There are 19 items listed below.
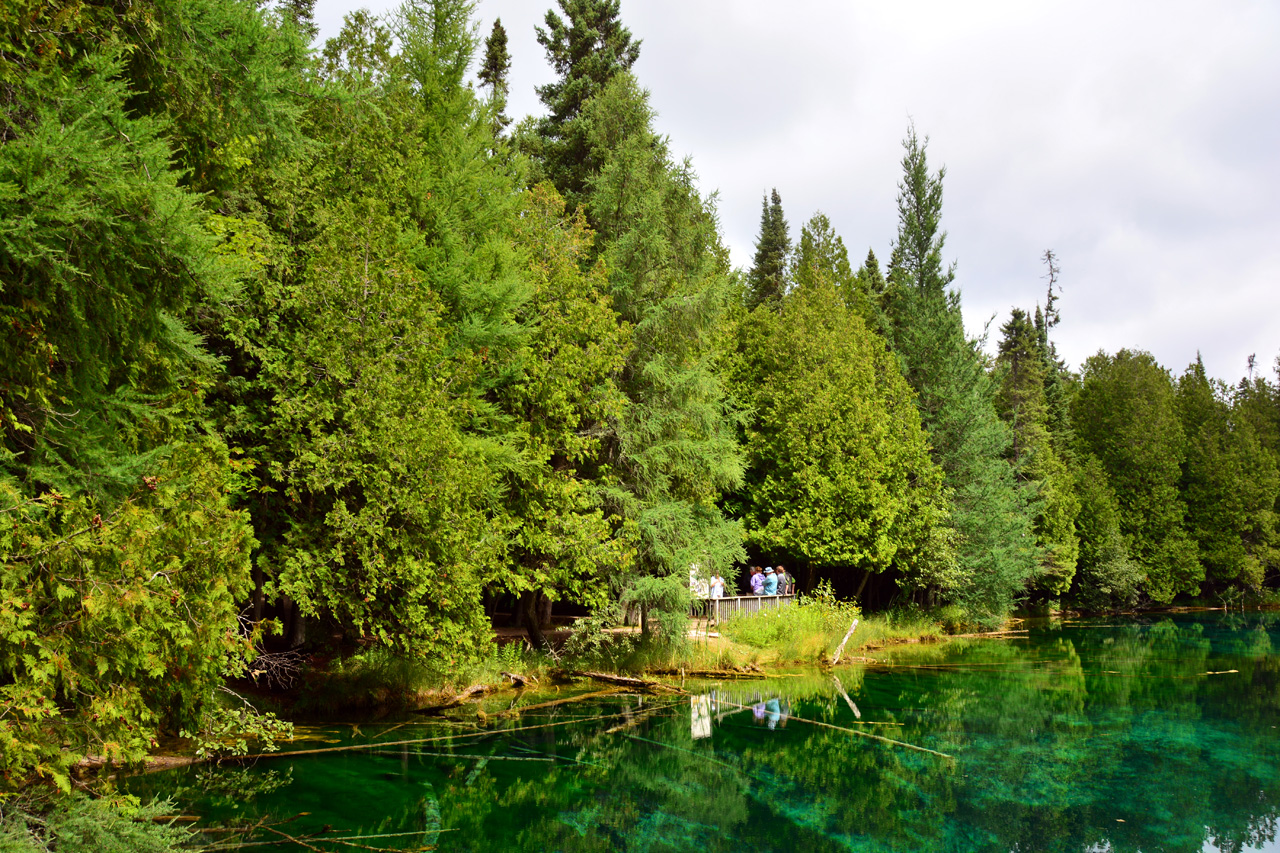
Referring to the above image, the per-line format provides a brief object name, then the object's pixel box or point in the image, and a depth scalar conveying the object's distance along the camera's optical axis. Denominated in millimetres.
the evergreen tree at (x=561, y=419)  17688
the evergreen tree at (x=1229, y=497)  44906
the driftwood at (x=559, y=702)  15806
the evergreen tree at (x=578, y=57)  29781
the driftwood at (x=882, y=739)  14100
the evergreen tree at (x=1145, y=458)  43938
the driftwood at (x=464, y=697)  15688
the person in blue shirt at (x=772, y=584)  24938
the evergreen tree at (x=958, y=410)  31250
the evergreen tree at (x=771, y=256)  50812
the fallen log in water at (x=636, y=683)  18175
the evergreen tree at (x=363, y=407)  13297
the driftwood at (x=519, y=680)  18141
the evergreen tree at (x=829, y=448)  26609
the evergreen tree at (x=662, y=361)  19906
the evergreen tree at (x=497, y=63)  37281
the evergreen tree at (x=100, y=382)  6301
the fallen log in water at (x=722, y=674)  20344
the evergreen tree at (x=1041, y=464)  38812
